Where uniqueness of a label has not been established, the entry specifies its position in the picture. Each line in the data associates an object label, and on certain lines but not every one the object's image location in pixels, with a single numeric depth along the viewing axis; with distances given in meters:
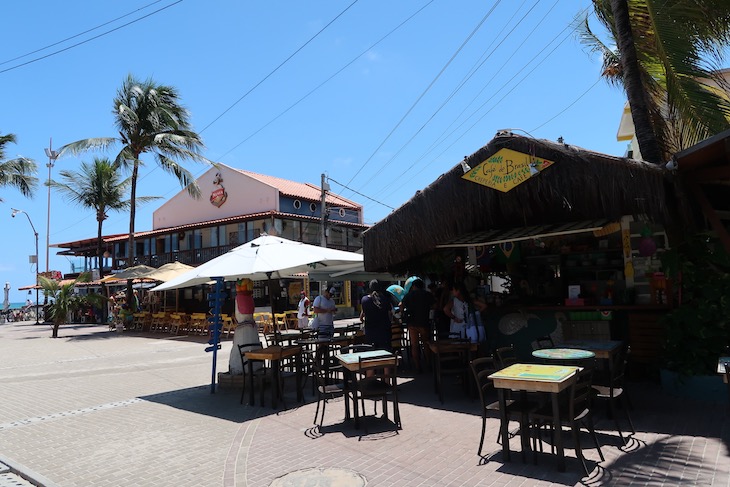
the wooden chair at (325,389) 6.11
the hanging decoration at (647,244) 8.27
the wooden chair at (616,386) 4.99
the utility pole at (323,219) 25.17
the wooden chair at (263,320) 17.74
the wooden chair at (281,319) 19.28
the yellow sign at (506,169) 7.02
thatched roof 6.52
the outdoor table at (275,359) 7.26
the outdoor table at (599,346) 5.69
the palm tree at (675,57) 7.54
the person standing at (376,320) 8.35
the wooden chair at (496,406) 4.63
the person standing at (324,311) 10.17
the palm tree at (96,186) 27.95
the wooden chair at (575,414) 4.27
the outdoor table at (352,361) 5.83
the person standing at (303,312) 17.02
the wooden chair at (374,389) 5.80
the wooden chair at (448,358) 7.03
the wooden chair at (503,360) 5.33
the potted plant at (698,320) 6.35
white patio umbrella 7.96
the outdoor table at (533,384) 4.17
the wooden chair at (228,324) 18.84
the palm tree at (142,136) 23.20
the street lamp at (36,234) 41.18
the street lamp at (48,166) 39.14
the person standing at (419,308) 9.04
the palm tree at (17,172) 25.92
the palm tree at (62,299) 20.75
